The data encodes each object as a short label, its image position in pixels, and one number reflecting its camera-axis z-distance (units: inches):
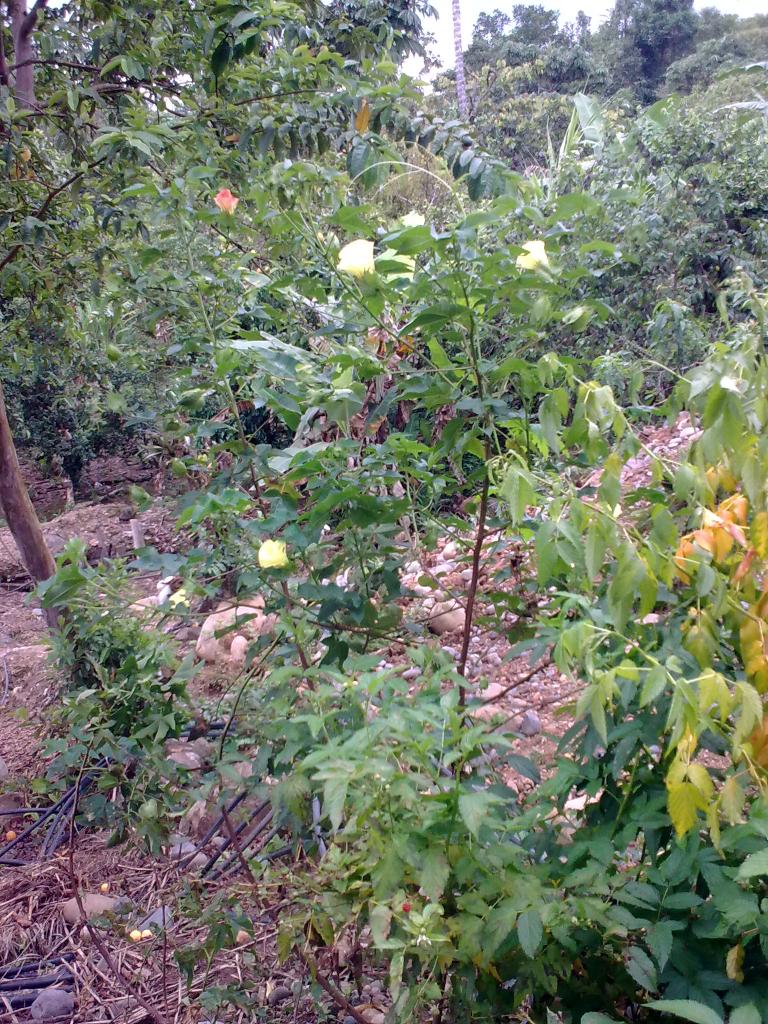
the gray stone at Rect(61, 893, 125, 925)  83.8
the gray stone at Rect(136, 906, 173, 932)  78.3
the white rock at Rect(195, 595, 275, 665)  143.0
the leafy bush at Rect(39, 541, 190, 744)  51.0
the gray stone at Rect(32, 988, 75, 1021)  69.0
